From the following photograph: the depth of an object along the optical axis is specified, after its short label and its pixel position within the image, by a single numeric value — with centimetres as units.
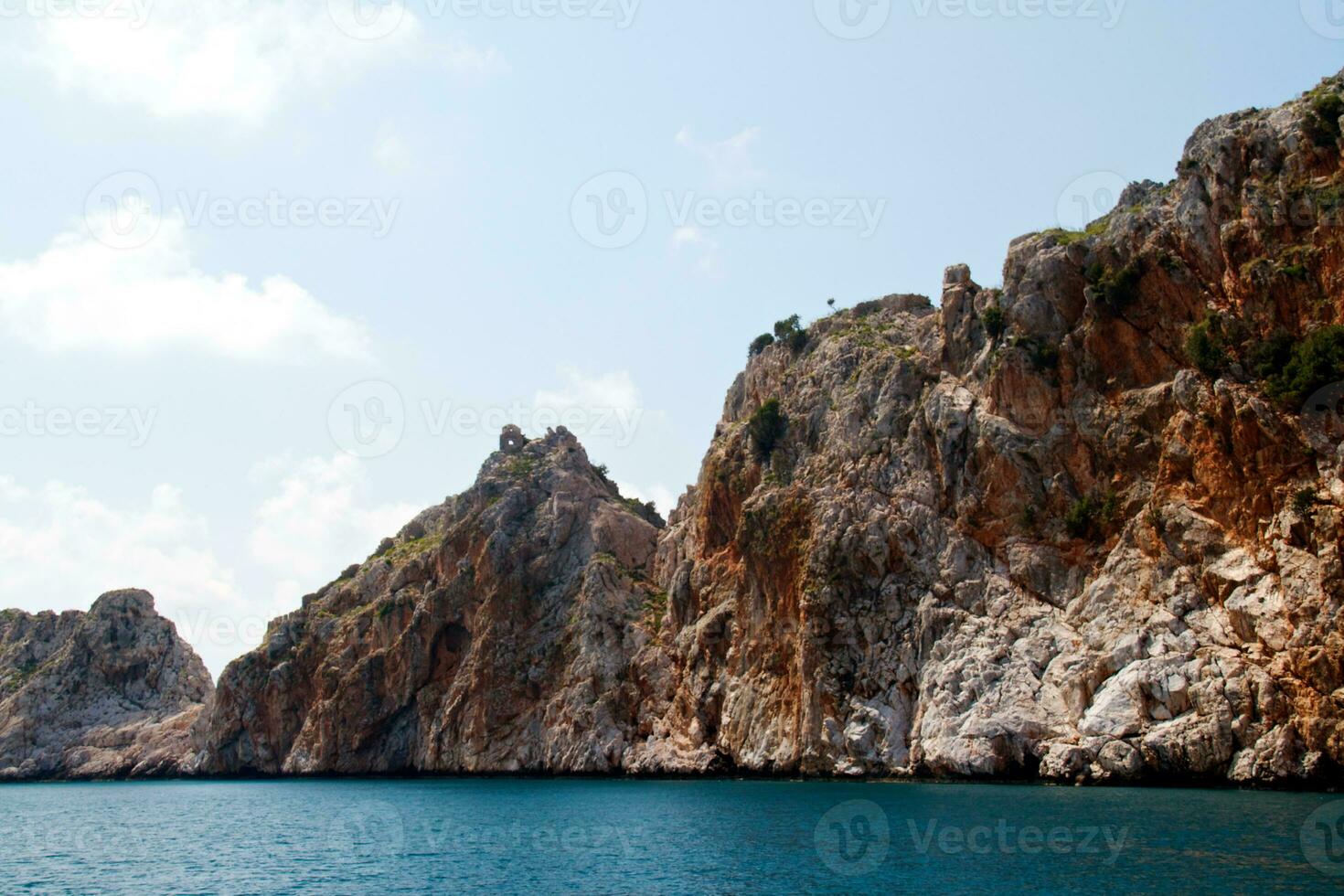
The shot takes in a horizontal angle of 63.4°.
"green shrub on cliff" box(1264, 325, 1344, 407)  5503
